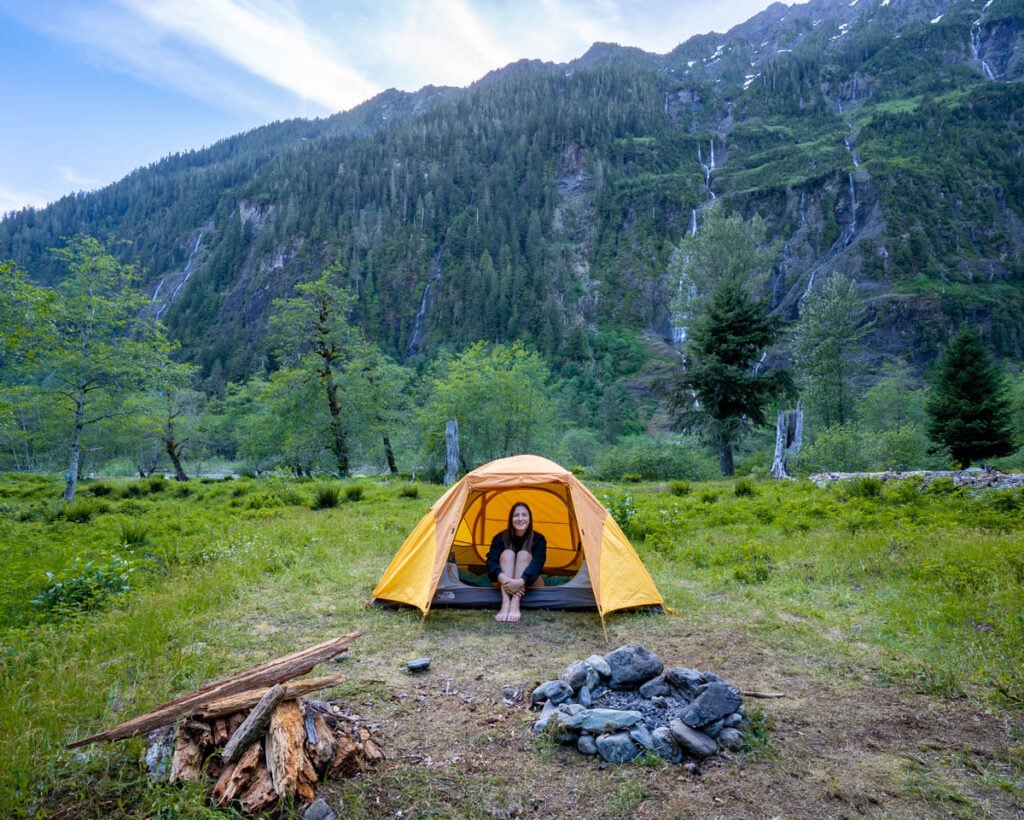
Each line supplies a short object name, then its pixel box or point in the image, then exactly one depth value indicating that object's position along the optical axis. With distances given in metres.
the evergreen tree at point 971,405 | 20.42
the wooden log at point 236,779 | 2.91
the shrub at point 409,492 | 16.56
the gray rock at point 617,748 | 3.43
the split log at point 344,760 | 3.23
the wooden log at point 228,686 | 3.28
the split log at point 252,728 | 3.06
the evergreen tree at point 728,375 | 20.09
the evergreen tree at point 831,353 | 29.91
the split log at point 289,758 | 2.95
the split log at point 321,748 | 3.21
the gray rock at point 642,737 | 3.47
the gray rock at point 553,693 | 4.11
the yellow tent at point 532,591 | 6.24
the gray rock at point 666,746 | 3.41
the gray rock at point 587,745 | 3.54
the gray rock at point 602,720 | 3.62
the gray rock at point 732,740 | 3.48
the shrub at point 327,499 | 15.29
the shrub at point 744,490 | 13.47
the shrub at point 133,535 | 9.74
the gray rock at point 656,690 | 4.00
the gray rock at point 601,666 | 4.22
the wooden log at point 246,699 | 3.26
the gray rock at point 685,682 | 3.91
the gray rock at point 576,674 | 4.20
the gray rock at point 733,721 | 3.62
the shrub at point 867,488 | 11.05
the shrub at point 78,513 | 12.80
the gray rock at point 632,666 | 4.12
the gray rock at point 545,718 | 3.79
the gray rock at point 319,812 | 2.88
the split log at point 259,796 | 2.86
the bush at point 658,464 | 21.05
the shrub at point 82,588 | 5.99
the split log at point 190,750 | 3.02
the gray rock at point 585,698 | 3.99
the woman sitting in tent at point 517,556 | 6.43
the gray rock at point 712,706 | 3.55
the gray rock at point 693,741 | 3.39
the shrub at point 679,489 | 14.32
